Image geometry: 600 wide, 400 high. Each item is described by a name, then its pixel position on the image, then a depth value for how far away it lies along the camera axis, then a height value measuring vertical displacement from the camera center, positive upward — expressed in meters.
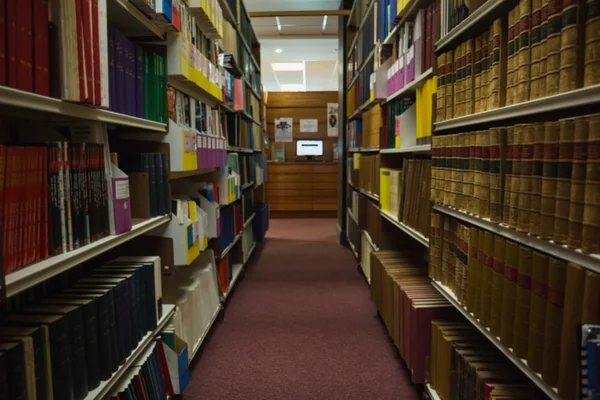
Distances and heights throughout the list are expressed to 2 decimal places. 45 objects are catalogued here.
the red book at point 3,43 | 0.87 +0.23
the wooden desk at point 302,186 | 7.64 -0.45
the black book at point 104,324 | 1.28 -0.48
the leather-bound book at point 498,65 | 1.28 +0.27
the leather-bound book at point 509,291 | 1.17 -0.35
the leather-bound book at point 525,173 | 1.09 -0.03
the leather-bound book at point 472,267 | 1.42 -0.34
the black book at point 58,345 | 1.06 -0.45
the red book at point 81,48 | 1.10 +0.27
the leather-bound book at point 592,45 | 0.88 +0.23
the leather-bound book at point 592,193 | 0.85 -0.07
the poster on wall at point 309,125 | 8.20 +0.63
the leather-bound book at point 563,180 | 0.93 -0.04
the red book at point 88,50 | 1.13 +0.28
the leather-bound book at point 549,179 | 0.98 -0.04
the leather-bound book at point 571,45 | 0.93 +0.24
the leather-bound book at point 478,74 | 1.44 +0.28
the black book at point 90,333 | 1.21 -0.47
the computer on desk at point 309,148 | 8.18 +0.21
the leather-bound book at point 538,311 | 1.04 -0.35
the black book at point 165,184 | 1.83 -0.10
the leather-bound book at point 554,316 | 0.97 -0.34
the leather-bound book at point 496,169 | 1.24 -0.03
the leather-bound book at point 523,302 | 1.11 -0.36
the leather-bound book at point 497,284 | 1.25 -0.35
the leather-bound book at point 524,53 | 1.12 +0.27
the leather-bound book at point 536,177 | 1.04 -0.04
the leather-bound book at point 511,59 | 1.19 +0.27
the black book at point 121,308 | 1.39 -0.47
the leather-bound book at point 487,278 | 1.32 -0.35
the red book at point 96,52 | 1.17 +0.28
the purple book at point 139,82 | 1.62 +0.28
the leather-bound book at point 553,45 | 0.98 +0.25
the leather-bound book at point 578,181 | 0.89 -0.04
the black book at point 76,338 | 1.14 -0.46
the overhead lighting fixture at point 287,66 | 9.48 +2.00
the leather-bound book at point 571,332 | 0.90 -0.35
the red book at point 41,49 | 0.97 +0.24
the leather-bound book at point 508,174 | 1.19 -0.04
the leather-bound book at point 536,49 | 1.06 +0.26
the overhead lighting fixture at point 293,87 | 12.41 +2.04
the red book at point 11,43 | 0.89 +0.23
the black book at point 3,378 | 0.88 -0.43
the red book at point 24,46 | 0.92 +0.23
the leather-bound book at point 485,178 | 1.33 -0.06
